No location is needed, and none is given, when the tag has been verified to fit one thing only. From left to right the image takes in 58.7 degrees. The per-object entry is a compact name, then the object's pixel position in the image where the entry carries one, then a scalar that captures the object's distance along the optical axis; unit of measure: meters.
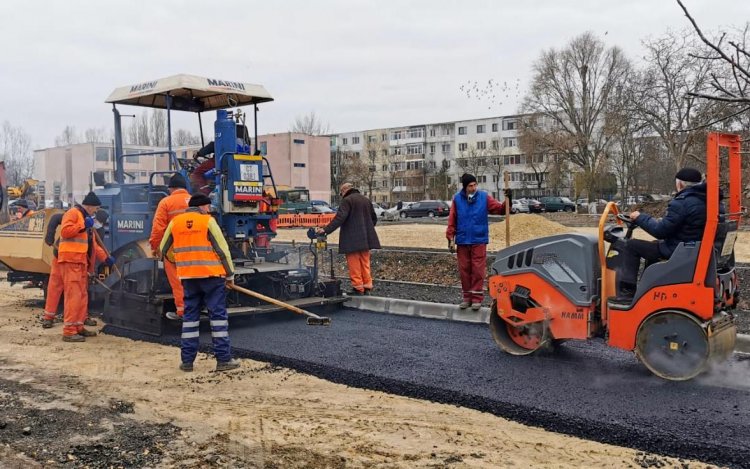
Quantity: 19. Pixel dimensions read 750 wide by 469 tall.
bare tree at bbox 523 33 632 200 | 47.50
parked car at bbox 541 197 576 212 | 50.42
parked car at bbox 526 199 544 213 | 47.00
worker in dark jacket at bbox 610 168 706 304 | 4.89
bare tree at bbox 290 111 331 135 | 64.50
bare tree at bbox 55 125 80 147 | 68.25
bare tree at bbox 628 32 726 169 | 27.33
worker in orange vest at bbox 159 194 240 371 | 5.89
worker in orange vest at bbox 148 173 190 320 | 7.07
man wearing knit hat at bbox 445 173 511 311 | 7.64
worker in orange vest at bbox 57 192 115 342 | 7.30
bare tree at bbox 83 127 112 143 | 63.76
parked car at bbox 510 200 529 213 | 46.52
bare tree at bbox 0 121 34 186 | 54.28
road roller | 4.82
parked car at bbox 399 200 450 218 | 42.12
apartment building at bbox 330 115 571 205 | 65.75
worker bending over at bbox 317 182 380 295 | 8.80
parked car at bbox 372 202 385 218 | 42.31
